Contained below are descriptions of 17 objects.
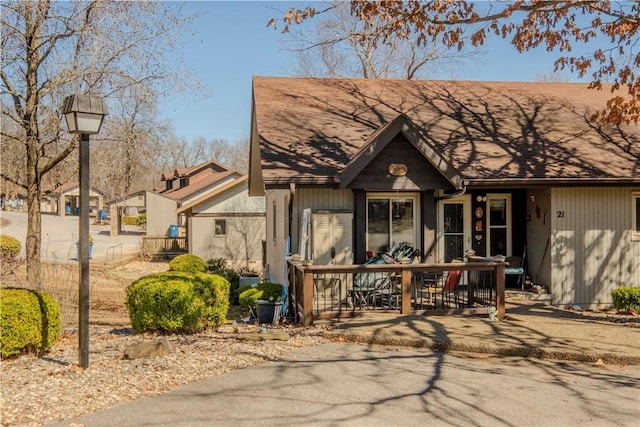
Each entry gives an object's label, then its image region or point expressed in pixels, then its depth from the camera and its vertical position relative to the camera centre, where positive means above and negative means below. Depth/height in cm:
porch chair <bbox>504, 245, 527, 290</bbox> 1396 -102
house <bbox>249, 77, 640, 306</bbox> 1209 +80
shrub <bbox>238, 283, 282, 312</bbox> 1208 -154
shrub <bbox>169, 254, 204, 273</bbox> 2141 -162
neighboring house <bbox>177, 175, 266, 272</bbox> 2891 -26
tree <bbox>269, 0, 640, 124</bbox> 973 +358
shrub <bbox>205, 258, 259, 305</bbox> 1609 -166
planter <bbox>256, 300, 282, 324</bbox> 1089 -169
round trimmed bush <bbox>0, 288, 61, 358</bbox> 738 -134
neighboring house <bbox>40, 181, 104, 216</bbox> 7662 +269
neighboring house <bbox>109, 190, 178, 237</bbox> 4172 +55
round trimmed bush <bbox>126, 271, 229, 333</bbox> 934 -135
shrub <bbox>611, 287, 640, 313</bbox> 1235 -163
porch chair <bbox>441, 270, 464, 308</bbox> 1184 -136
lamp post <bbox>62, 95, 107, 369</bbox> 701 +60
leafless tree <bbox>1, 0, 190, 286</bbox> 1262 +322
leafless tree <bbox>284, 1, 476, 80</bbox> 2903 +810
